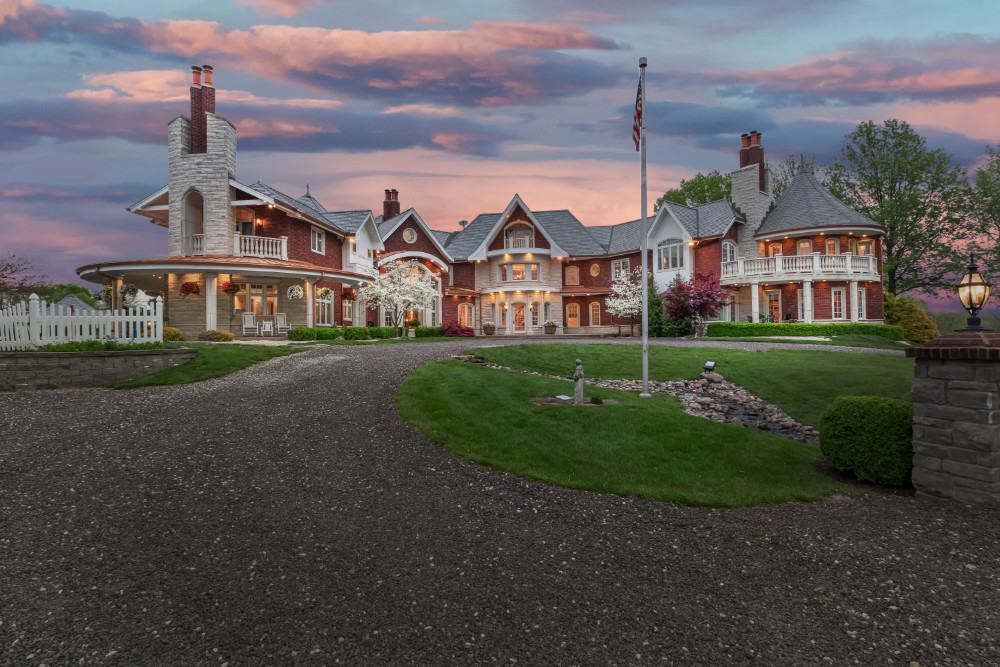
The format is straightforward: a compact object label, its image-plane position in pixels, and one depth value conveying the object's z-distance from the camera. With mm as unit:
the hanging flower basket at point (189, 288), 22547
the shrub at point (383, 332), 27412
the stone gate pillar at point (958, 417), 5832
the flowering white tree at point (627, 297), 34719
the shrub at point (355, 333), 25172
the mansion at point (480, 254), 24438
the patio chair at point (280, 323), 24531
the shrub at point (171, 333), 20219
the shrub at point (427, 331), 31998
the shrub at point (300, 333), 22750
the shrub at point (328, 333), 23500
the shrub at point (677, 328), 31844
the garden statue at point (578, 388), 10081
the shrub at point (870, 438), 6703
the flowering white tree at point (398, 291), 28969
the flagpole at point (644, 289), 11633
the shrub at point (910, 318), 32031
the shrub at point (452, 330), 34031
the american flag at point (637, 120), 11958
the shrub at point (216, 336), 21281
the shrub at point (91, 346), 12359
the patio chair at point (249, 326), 23969
